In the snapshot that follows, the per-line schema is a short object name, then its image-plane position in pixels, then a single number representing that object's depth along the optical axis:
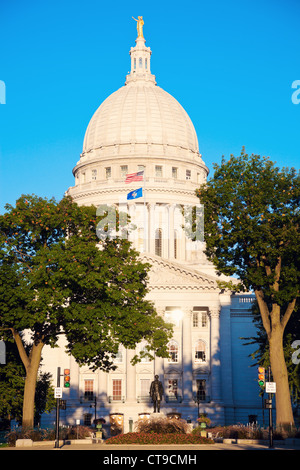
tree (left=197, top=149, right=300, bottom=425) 48.00
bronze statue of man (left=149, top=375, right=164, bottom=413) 57.41
